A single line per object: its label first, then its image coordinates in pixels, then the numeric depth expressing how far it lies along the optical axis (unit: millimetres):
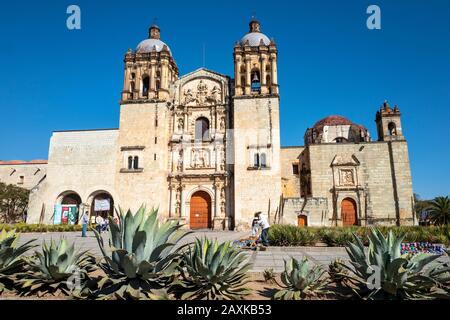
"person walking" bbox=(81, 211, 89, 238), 14859
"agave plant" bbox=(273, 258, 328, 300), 4149
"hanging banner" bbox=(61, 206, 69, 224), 22438
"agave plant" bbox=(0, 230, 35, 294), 4617
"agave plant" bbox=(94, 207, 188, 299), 3951
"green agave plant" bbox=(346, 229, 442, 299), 3875
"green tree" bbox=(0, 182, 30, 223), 28656
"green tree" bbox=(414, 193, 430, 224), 38394
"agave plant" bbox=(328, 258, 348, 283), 5090
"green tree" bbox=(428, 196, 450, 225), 23016
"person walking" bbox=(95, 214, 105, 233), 17964
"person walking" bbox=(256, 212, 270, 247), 10617
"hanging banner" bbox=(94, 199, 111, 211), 22750
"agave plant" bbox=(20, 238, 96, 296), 4410
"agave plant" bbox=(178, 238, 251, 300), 4164
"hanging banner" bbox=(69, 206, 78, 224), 22438
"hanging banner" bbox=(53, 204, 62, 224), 22302
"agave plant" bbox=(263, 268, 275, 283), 5324
